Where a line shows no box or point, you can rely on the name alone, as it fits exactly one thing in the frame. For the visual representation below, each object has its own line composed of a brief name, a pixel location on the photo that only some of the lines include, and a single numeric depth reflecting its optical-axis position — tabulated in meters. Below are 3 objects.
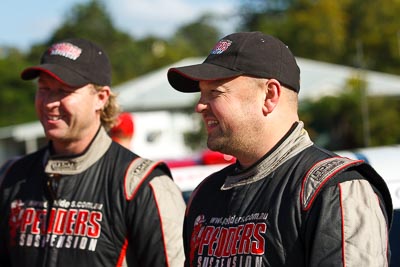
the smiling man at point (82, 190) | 5.47
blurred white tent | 39.18
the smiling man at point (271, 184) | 3.83
